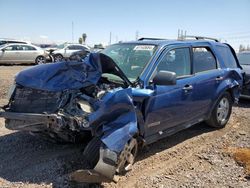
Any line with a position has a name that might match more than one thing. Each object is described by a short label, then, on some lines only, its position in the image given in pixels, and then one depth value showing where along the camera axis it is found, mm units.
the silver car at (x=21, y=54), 12429
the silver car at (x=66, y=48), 14432
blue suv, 2501
